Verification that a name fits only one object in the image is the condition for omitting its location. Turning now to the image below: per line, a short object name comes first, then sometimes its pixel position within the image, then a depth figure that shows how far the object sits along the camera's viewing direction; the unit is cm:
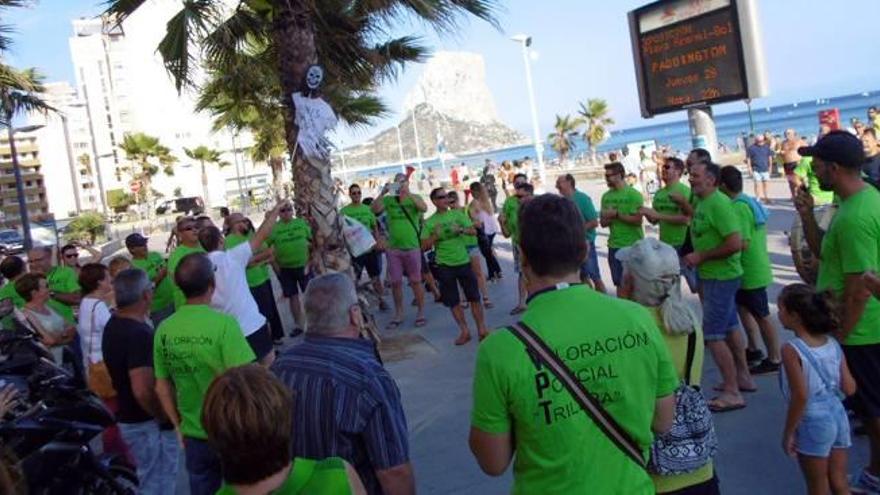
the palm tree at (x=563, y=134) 5522
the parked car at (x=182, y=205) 5225
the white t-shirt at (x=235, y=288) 542
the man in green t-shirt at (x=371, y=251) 1090
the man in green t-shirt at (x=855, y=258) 358
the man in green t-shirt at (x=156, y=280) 834
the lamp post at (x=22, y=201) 2285
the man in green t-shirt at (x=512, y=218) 980
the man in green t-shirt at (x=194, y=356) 369
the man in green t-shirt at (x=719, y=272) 541
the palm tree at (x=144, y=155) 4972
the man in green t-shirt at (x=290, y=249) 980
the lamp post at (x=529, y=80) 2767
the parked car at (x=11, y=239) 3838
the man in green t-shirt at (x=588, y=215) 852
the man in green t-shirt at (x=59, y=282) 740
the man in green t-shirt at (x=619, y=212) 788
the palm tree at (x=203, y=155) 4672
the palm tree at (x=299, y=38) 776
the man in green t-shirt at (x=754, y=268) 581
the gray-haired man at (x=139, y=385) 418
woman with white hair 287
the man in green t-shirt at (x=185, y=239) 702
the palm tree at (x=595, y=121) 5234
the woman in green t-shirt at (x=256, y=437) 184
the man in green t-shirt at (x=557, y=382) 212
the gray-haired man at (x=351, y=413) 264
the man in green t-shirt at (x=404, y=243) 1029
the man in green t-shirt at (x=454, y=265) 869
